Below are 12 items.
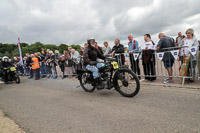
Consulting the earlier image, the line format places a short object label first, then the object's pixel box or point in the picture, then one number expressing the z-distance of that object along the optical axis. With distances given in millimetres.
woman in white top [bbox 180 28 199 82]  4611
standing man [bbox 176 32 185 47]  9070
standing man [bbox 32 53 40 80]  10336
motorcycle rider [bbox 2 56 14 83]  9453
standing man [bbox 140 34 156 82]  5562
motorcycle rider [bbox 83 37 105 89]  4322
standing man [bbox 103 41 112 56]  8012
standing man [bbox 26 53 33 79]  10970
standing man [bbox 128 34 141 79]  6258
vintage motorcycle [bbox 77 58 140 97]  3751
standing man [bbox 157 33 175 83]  5141
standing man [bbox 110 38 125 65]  6906
